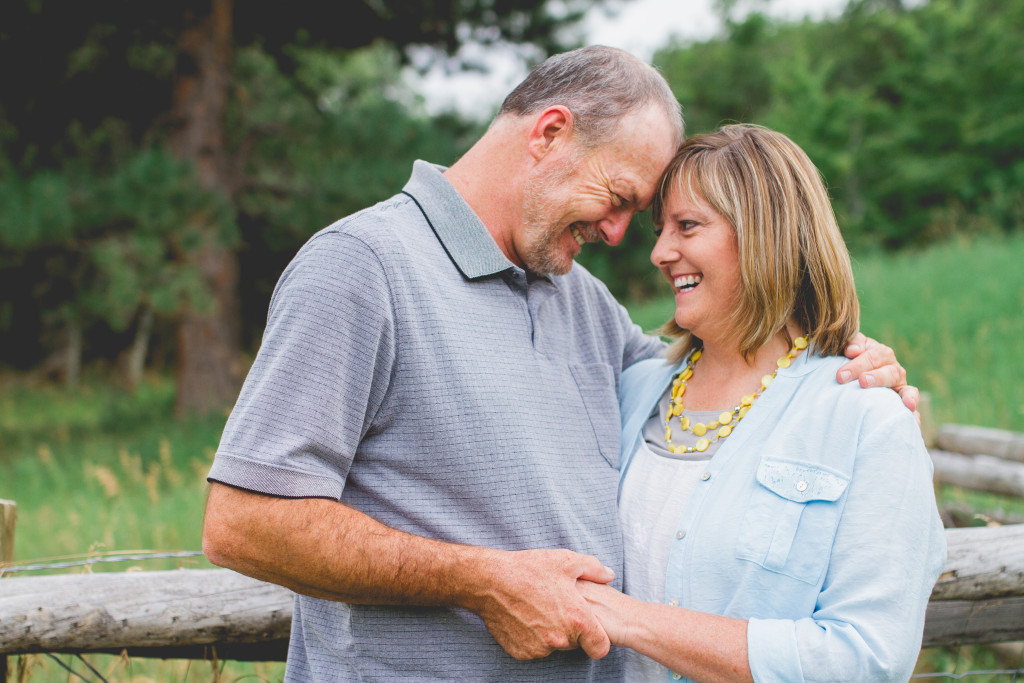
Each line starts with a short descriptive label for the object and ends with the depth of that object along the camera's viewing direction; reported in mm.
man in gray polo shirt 1601
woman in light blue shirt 1666
